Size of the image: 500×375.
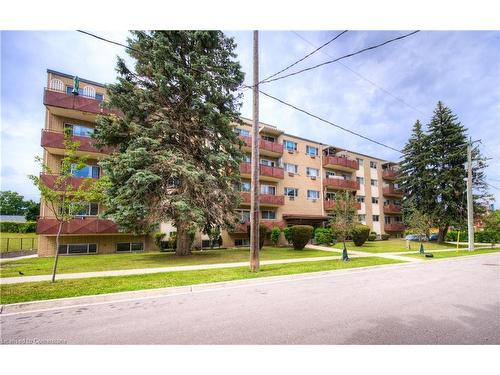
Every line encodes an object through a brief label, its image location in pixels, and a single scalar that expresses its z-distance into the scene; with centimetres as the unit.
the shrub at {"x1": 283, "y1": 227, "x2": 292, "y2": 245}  2027
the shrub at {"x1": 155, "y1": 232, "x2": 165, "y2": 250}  2017
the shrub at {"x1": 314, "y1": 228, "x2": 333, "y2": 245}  2336
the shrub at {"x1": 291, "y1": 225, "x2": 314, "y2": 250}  1966
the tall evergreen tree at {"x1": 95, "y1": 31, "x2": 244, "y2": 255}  1370
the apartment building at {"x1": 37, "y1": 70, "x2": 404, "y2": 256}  1764
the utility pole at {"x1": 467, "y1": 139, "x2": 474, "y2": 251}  2177
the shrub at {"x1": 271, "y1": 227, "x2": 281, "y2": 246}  2288
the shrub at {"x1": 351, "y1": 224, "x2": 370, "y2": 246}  2307
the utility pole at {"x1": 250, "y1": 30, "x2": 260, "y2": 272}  980
